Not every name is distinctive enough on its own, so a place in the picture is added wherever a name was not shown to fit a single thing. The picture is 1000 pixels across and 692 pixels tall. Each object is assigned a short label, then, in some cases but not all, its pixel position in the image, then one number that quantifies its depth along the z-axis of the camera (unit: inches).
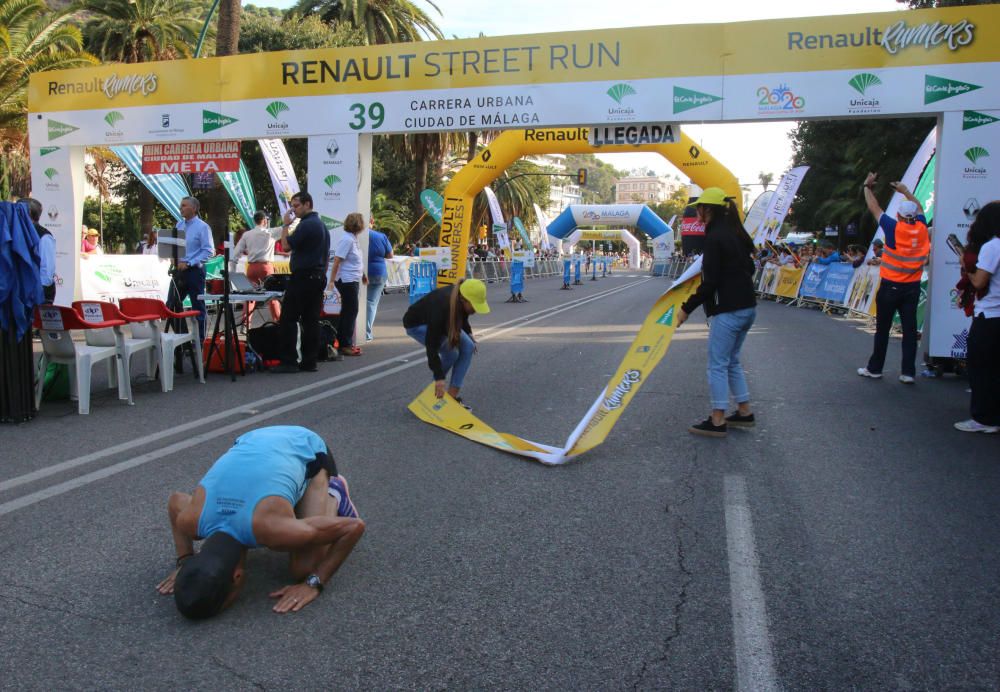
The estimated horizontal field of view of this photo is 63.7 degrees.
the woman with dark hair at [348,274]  429.4
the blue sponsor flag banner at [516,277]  930.0
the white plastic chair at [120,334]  283.9
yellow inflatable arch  573.9
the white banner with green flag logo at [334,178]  487.8
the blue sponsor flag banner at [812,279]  857.5
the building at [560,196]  6683.1
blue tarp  256.8
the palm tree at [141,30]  1045.8
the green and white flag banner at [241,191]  794.8
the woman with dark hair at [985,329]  253.6
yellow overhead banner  399.9
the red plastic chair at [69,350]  276.7
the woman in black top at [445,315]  253.3
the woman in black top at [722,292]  246.8
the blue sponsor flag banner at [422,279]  797.2
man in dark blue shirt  380.2
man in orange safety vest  348.5
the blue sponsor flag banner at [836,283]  775.7
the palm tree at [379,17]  1203.9
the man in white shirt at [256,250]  476.4
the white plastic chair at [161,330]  312.3
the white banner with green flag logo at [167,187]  725.4
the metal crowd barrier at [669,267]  2003.2
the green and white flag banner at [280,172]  777.6
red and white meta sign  522.0
